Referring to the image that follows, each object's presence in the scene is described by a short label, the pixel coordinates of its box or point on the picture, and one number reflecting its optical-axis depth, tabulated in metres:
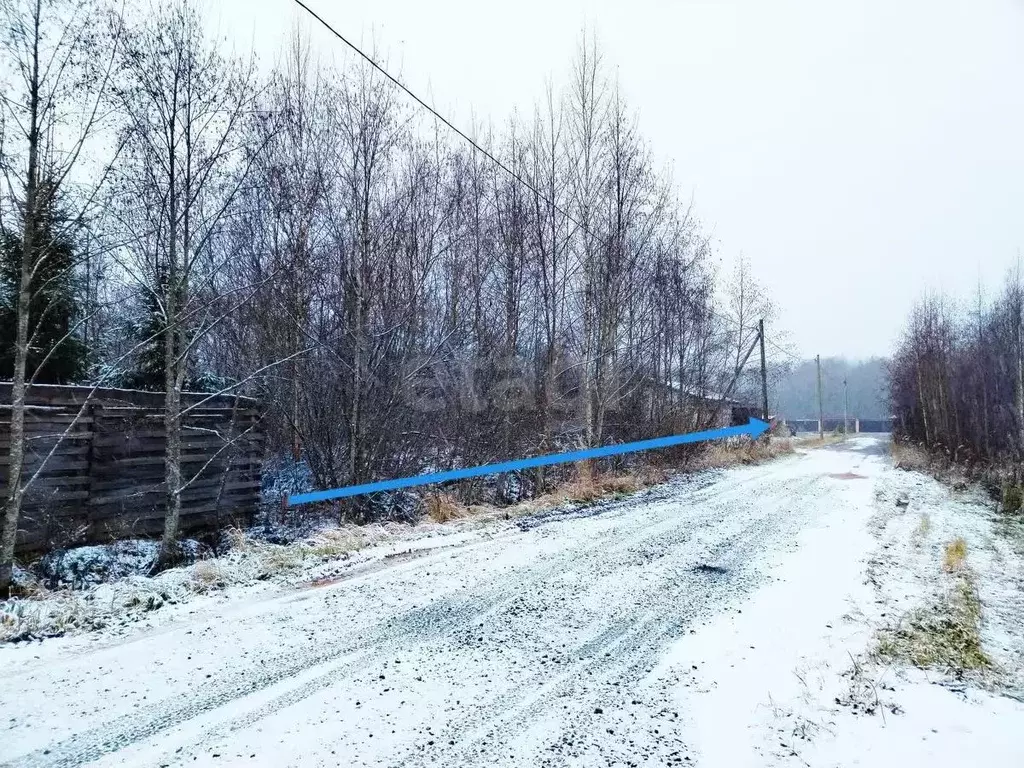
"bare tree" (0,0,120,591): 5.59
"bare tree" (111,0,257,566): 7.07
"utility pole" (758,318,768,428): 29.08
